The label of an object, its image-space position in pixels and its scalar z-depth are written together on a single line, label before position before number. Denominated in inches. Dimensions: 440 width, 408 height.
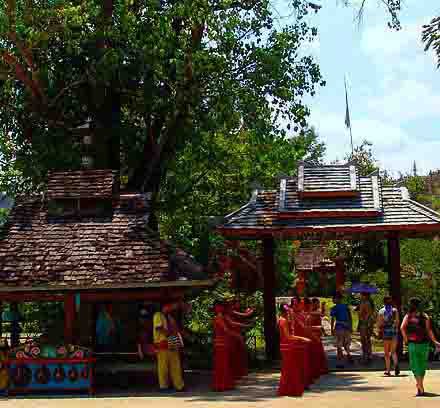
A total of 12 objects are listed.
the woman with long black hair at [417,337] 499.8
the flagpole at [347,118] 2062.7
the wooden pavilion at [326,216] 730.8
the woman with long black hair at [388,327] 612.1
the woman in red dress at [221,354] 570.9
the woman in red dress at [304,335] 555.8
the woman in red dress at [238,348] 614.9
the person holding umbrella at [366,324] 714.2
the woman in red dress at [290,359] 524.7
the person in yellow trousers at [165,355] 587.8
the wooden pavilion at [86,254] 605.9
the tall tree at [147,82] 799.7
